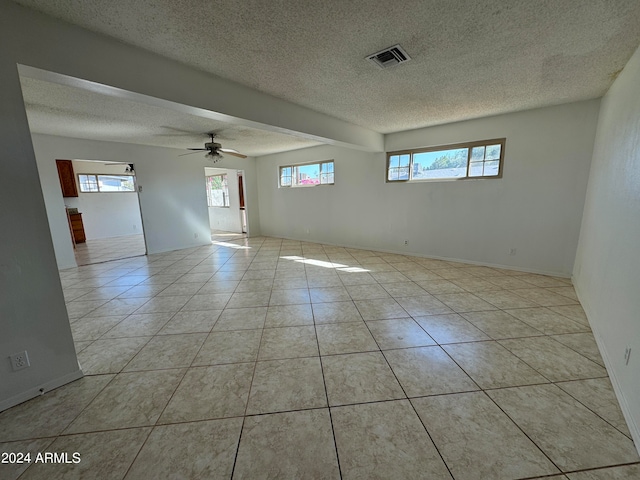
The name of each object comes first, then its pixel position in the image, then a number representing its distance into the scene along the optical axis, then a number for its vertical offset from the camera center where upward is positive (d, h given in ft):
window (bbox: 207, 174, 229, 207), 29.49 +1.09
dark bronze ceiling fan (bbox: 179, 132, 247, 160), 14.32 +2.93
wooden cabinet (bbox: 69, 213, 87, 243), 23.30 -2.37
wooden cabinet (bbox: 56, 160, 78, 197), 23.00 +2.19
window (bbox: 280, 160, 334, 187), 20.38 +2.04
